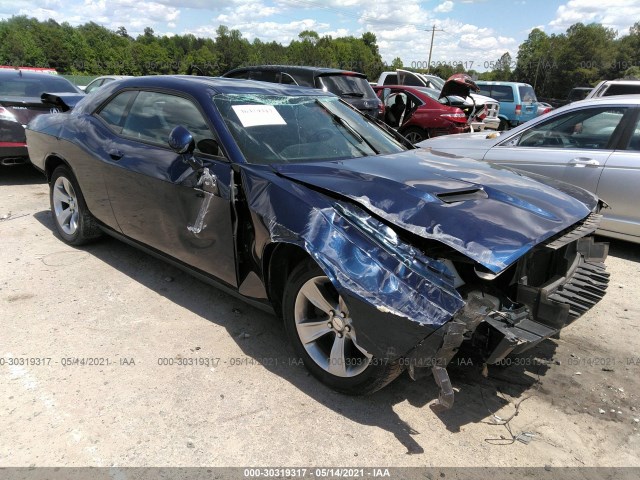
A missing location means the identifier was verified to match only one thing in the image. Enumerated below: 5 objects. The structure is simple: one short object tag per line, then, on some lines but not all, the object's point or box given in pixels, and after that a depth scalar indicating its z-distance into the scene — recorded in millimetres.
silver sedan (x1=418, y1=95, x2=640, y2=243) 4801
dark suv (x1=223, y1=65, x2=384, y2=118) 8438
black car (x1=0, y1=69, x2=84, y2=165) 6855
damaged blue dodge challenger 2273
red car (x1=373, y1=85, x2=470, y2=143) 10391
